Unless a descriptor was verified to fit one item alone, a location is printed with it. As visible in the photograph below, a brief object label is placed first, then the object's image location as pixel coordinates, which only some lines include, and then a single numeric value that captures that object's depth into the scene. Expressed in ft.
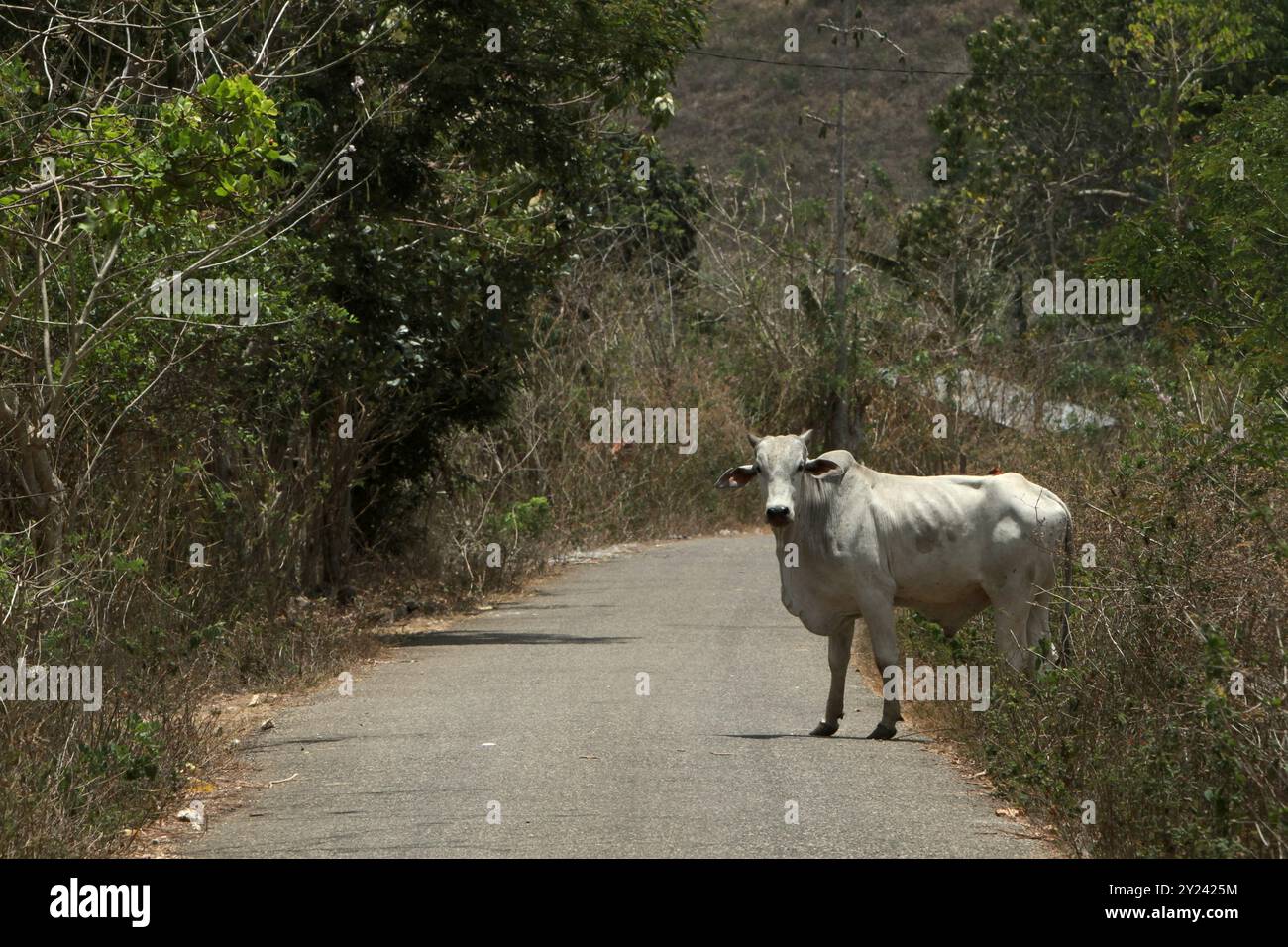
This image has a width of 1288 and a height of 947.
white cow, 44.32
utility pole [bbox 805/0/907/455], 129.90
